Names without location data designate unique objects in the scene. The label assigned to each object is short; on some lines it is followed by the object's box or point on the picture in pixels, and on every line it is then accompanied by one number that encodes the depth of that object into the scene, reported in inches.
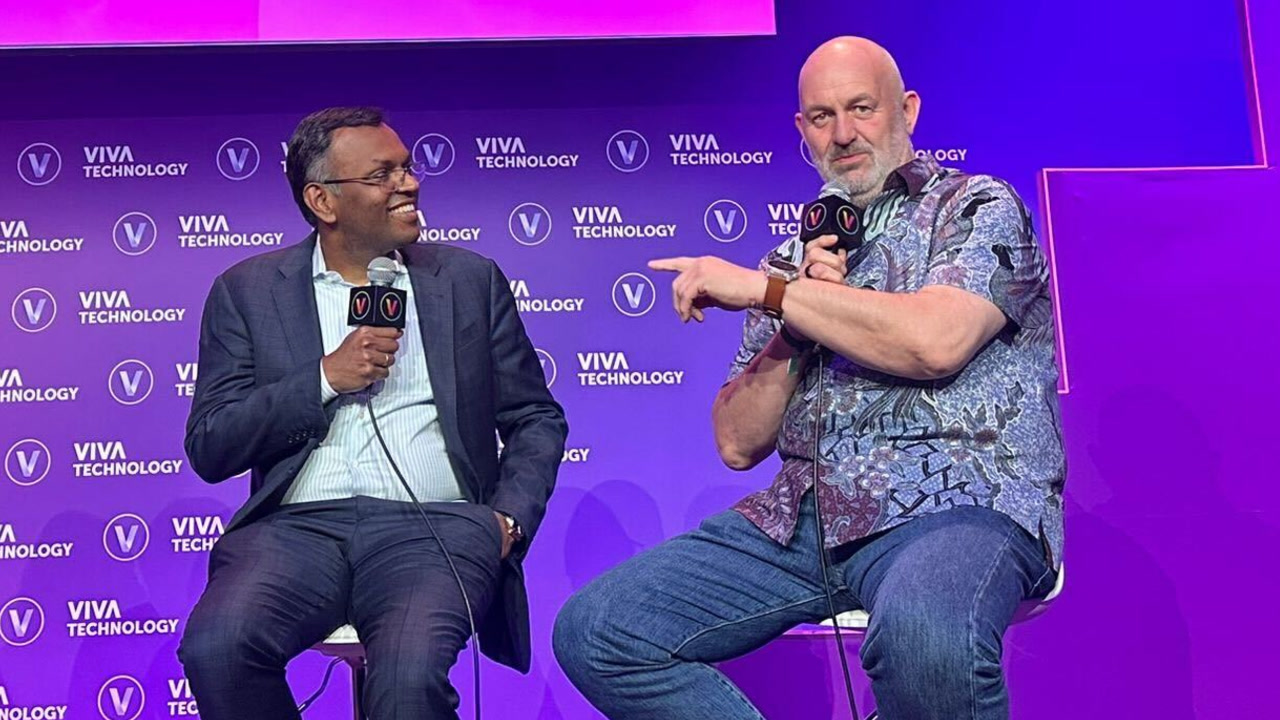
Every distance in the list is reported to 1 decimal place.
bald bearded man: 86.9
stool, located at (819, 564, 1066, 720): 97.6
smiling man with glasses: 98.9
